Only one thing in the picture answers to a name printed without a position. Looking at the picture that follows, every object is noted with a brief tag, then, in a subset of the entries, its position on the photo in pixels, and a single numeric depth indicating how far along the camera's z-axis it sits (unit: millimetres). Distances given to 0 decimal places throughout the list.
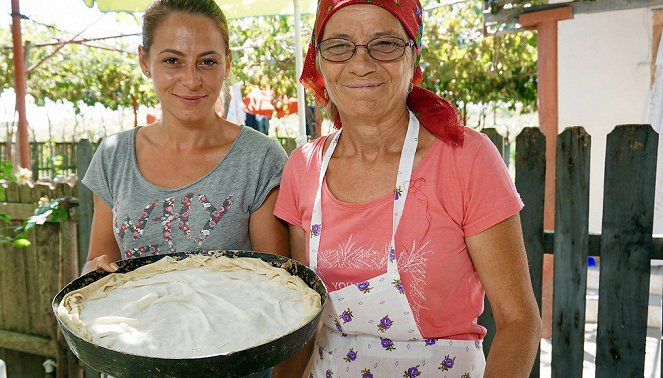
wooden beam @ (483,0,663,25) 4023
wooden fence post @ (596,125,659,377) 2596
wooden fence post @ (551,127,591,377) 2779
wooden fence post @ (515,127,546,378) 2830
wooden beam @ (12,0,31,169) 5148
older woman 1408
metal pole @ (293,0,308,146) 4215
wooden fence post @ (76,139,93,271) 3428
